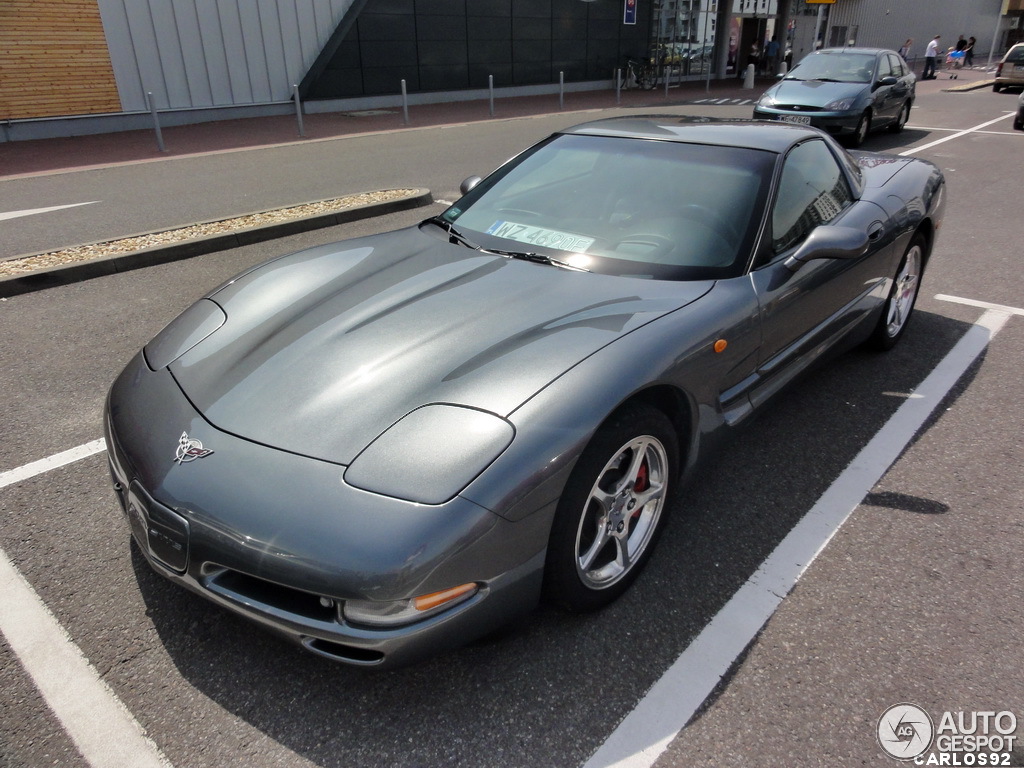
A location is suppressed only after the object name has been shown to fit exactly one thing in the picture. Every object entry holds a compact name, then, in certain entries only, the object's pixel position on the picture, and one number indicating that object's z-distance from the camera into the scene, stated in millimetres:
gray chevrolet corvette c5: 1961
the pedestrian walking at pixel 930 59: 30770
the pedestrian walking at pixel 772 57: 31031
